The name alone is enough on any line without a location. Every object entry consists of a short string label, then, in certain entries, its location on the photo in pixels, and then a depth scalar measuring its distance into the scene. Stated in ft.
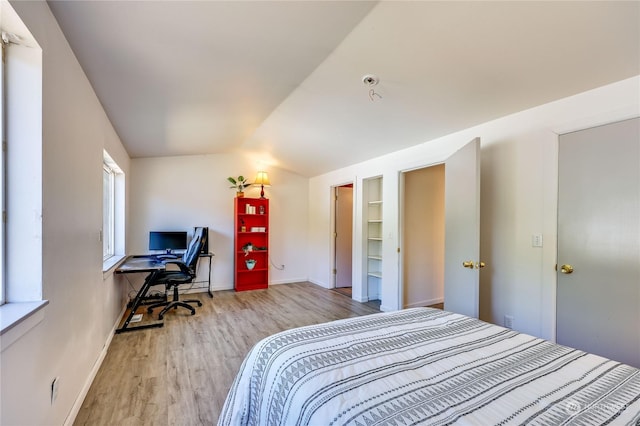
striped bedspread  3.04
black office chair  12.26
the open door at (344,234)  18.08
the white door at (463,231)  8.18
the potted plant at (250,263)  17.35
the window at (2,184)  4.12
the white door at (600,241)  6.27
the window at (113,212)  11.79
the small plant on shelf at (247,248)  17.38
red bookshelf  17.27
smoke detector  7.76
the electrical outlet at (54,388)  4.83
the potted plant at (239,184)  17.51
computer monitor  15.14
